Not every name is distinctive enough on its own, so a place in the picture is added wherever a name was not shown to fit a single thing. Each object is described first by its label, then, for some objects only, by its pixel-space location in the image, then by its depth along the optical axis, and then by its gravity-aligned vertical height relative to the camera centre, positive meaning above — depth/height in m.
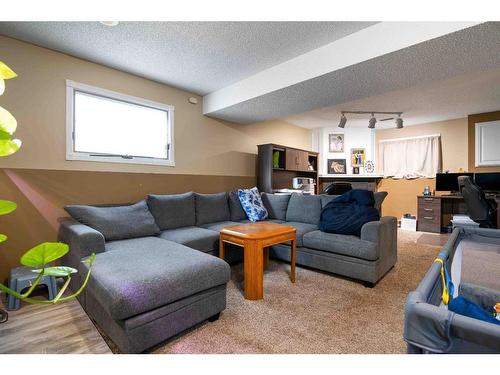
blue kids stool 1.97 -0.78
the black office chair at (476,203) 3.38 -0.20
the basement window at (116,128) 2.78 +0.76
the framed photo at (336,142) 6.28 +1.18
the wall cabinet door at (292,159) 4.90 +0.58
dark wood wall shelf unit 4.57 +0.43
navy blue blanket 2.65 -0.28
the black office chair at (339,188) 5.13 +0.00
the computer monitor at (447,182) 5.01 +0.13
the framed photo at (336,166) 6.28 +0.56
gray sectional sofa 1.42 -0.54
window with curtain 5.46 +0.74
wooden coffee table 2.12 -0.51
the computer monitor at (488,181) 4.54 +0.14
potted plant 0.50 -0.13
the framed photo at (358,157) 6.17 +0.78
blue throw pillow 3.60 -0.26
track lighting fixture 4.71 +1.34
